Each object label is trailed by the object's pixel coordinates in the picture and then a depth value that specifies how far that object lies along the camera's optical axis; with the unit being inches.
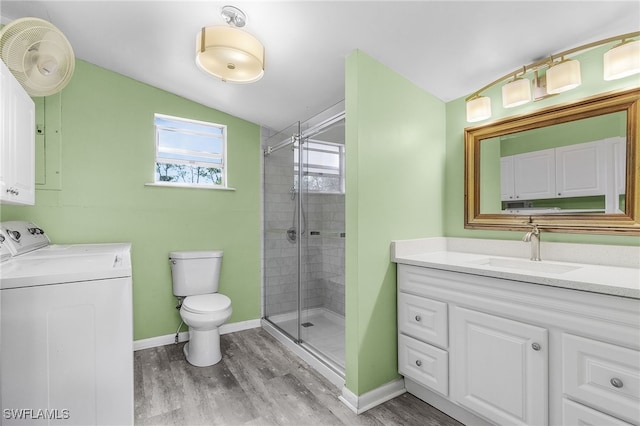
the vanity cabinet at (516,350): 46.4
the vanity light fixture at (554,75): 59.1
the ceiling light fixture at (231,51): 62.2
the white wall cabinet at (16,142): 58.0
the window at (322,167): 97.1
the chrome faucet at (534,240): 71.9
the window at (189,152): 112.6
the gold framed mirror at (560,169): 63.0
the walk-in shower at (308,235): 97.7
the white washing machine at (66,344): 44.5
